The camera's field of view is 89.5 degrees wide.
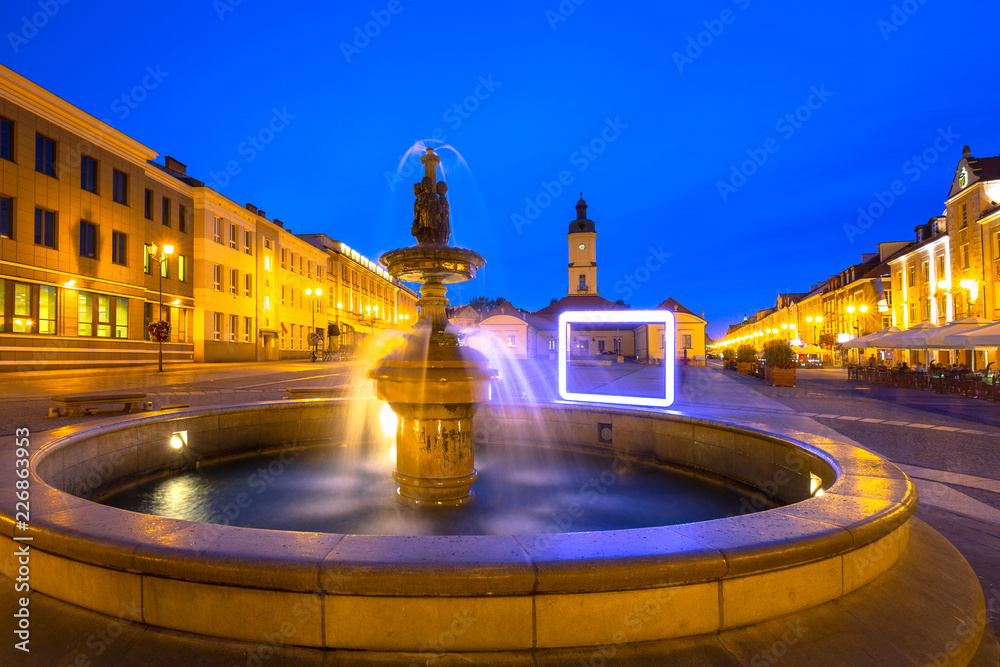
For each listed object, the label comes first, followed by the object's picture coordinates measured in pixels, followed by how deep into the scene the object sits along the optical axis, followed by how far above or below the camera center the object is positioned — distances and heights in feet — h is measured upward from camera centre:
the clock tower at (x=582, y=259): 245.86 +39.96
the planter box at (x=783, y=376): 76.69 -5.87
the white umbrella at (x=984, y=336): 55.11 -0.14
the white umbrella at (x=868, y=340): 80.94 -0.59
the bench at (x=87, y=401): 31.71 -3.53
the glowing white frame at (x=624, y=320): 38.67 +0.89
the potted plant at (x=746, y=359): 114.23 -4.89
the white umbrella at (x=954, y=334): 60.64 +0.20
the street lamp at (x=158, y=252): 88.22 +18.52
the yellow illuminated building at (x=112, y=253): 79.82 +19.28
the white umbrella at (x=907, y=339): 68.39 -0.45
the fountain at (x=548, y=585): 7.80 -4.04
